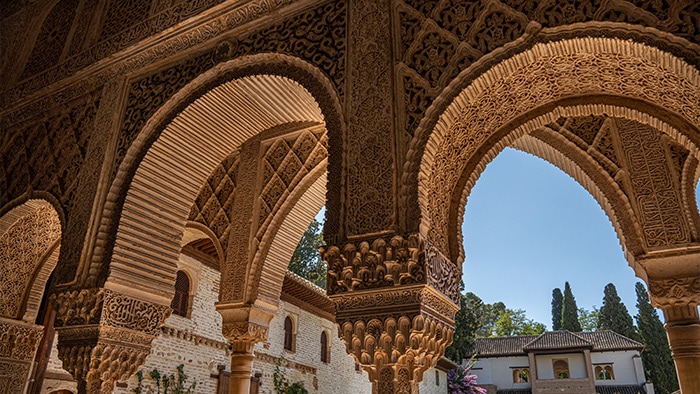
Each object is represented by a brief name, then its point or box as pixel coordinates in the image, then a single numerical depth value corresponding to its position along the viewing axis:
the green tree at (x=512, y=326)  50.34
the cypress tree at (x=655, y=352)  27.61
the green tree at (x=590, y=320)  56.38
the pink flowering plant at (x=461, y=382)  23.90
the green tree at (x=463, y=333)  25.67
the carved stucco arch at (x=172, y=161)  4.93
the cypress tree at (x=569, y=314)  42.25
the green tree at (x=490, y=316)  56.56
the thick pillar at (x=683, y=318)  5.58
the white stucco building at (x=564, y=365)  29.64
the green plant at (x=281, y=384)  12.12
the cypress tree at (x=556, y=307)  48.31
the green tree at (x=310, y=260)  25.97
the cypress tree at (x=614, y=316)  37.03
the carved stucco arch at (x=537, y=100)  3.56
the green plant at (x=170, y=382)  8.47
